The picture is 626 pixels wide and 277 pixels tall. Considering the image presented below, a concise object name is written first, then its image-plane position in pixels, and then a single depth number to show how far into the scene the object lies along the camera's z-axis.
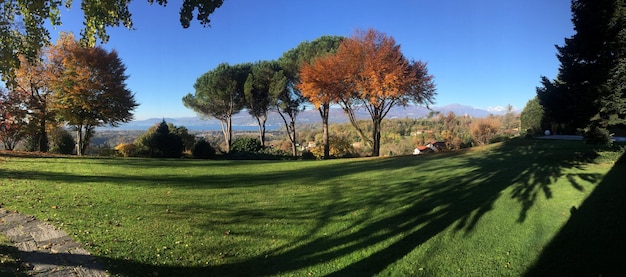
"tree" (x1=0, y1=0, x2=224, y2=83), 5.14
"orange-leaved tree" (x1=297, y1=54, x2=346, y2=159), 20.98
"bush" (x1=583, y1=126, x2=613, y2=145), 9.54
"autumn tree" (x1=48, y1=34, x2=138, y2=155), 21.89
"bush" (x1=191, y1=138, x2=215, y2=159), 23.97
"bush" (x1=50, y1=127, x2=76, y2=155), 25.95
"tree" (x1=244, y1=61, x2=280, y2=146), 31.50
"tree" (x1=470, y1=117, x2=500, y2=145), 49.94
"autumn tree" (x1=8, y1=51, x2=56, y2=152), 21.51
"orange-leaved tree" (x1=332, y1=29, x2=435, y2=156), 19.27
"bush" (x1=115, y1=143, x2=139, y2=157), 24.31
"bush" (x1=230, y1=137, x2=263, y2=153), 25.33
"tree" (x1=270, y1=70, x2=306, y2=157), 30.12
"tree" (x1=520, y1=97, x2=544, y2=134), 22.09
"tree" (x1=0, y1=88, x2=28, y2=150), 20.09
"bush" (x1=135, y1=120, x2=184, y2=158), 23.62
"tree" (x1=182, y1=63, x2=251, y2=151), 32.72
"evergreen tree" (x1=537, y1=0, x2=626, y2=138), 9.03
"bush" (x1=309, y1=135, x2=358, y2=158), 29.46
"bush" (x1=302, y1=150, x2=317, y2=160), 25.15
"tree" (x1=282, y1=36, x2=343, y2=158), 28.30
